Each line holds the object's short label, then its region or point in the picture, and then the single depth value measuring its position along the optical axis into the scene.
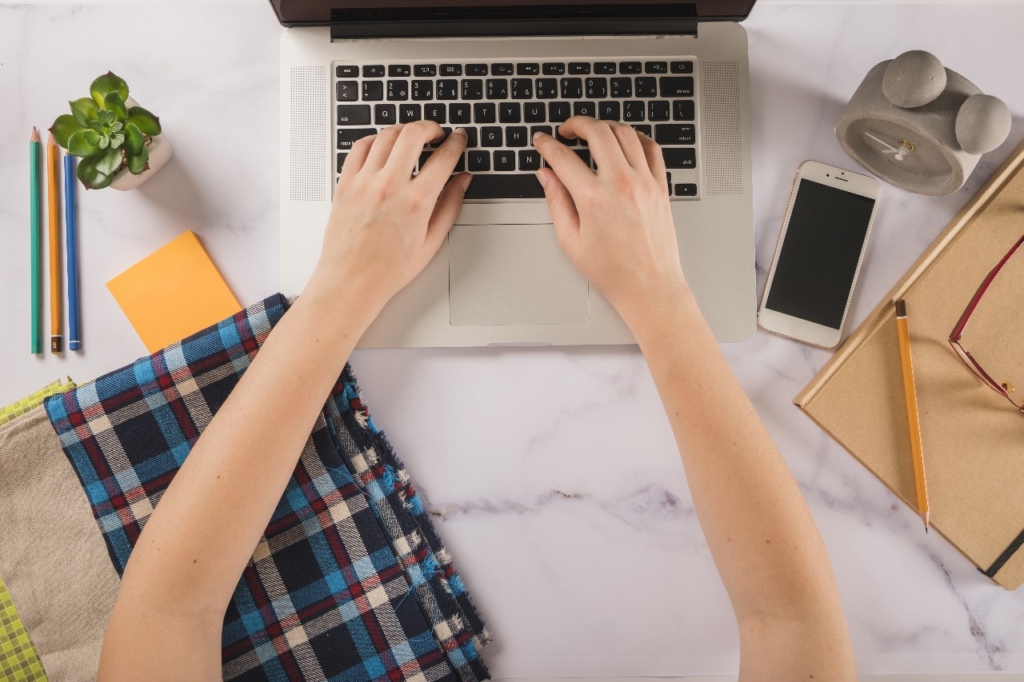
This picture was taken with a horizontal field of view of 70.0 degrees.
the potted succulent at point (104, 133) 0.72
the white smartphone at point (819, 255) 0.79
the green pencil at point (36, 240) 0.79
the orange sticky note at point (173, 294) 0.79
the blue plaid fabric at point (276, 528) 0.73
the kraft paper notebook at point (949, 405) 0.76
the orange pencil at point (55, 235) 0.79
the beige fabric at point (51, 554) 0.73
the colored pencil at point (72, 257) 0.79
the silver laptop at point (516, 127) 0.77
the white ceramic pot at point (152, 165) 0.76
